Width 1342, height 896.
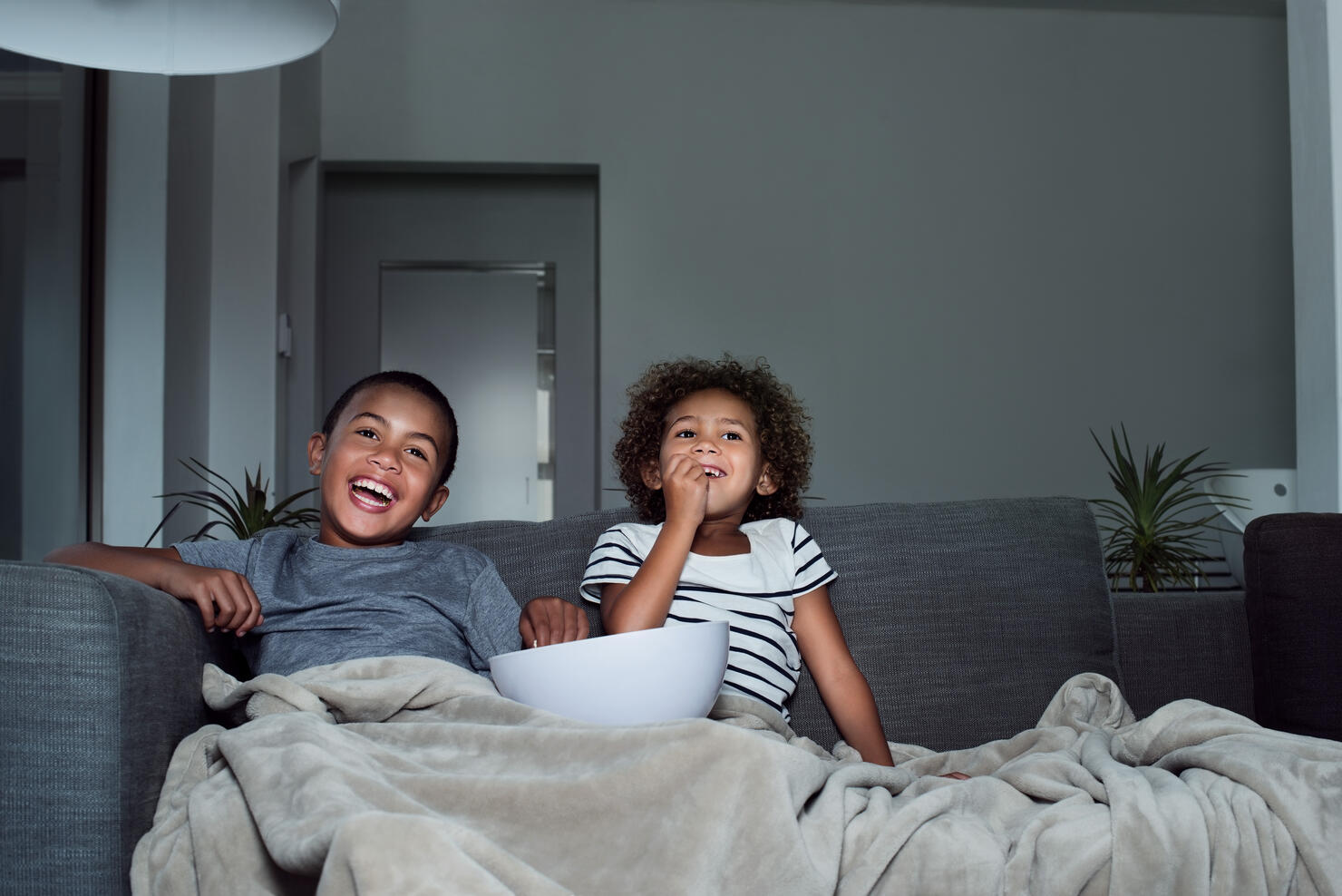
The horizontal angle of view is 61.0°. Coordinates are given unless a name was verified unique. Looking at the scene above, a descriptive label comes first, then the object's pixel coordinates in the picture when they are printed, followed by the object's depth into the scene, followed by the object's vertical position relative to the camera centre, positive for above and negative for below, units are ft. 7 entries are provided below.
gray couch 5.06 -0.64
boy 4.42 -0.37
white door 13.50 +1.34
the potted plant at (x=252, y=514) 7.36 -0.24
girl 4.66 -0.36
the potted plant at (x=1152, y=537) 7.98 -0.44
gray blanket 2.74 -0.88
